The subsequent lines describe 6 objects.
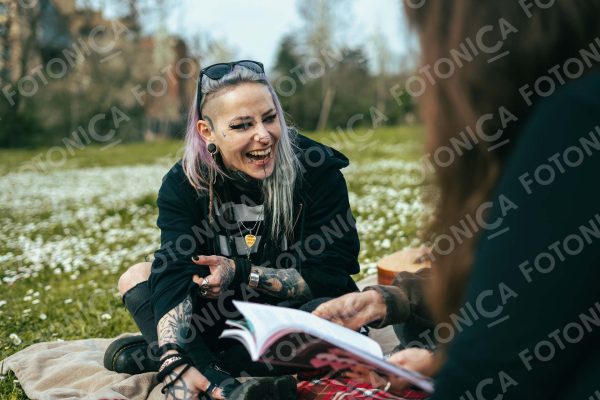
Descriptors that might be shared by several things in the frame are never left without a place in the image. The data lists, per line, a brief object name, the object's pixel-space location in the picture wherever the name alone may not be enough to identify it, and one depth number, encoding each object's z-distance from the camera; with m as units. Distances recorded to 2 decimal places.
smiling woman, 3.16
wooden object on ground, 4.22
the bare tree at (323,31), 34.75
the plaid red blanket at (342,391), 2.49
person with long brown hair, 1.20
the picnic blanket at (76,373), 3.24
